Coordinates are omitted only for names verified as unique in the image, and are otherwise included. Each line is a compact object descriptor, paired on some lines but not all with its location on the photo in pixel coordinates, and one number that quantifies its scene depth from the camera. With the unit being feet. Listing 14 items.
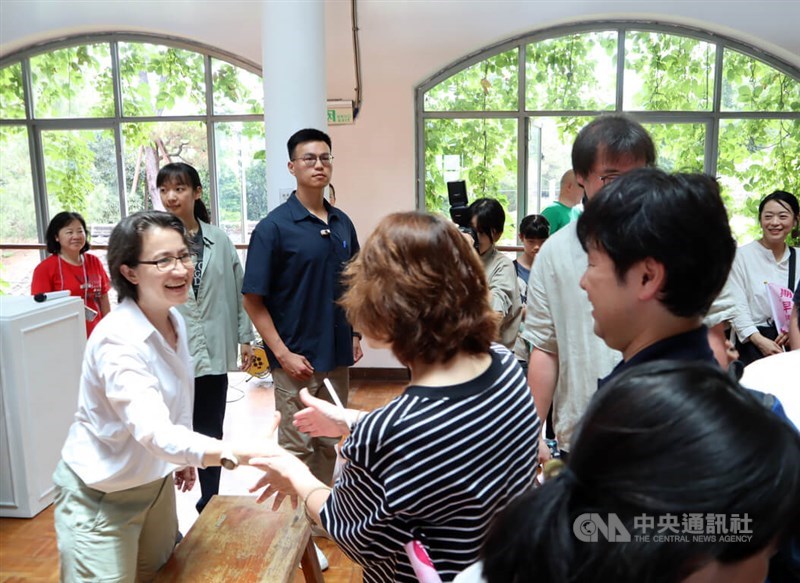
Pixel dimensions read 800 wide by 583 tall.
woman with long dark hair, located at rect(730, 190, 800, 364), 10.79
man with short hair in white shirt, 4.89
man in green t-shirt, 13.58
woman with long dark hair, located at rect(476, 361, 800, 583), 1.66
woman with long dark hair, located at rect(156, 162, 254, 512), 8.42
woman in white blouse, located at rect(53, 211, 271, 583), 4.66
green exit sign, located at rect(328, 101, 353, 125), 15.88
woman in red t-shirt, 12.33
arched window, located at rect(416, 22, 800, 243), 16.66
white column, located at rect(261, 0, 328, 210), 11.59
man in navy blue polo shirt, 7.90
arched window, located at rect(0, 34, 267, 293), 18.02
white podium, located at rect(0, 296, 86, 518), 9.34
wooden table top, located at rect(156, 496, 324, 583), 5.20
